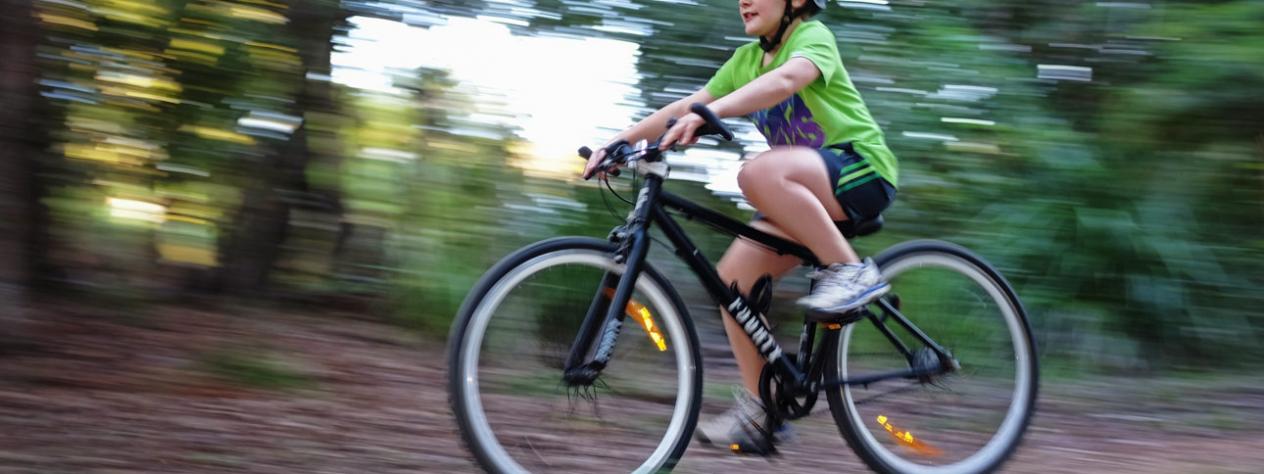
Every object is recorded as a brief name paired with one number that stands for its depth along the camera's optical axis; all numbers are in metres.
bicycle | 3.04
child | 3.20
